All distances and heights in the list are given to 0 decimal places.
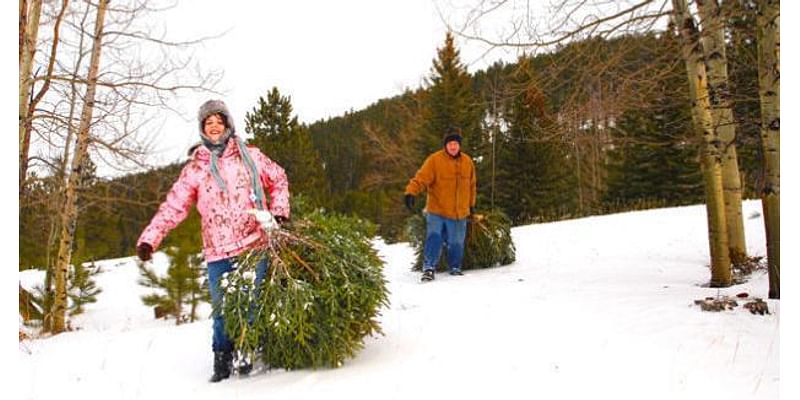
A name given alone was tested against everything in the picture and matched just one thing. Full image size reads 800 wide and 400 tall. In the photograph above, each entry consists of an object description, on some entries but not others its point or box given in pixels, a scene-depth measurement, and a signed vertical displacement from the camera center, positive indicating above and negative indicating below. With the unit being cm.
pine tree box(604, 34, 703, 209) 2281 +170
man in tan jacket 724 +37
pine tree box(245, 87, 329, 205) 3116 +503
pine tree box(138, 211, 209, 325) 1330 -122
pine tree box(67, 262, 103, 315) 1182 -114
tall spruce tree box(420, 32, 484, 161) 2648 +538
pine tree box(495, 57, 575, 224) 2686 +185
